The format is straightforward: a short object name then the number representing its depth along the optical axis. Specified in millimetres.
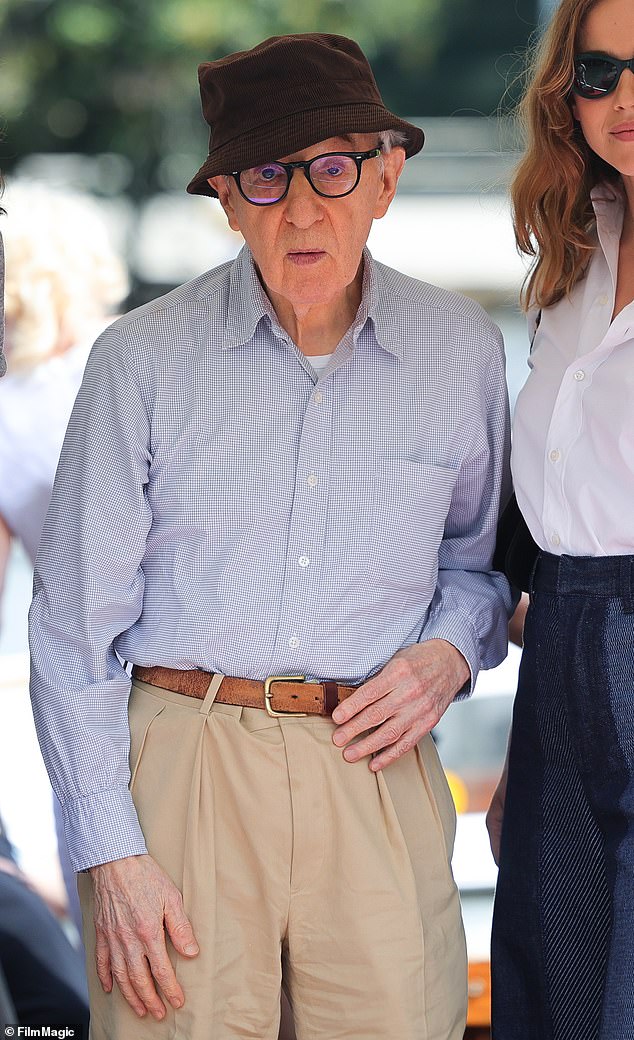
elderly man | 4569
